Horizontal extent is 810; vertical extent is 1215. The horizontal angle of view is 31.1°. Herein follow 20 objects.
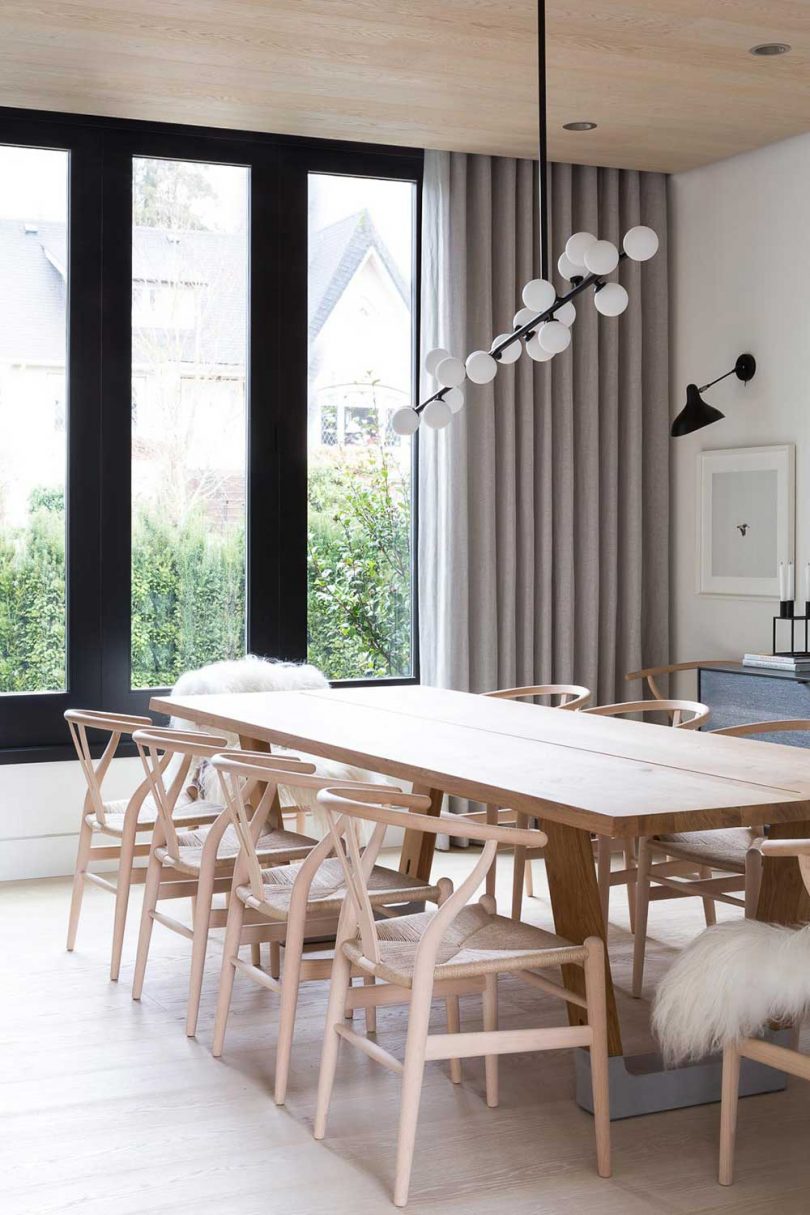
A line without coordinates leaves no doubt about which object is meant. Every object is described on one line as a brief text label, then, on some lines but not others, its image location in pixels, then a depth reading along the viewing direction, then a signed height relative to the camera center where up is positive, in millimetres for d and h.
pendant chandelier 3475 +583
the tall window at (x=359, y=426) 5789 +470
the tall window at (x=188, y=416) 5484 +484
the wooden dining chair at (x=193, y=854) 3445 -787
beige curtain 5789 +326
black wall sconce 5590 +502
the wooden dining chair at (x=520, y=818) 4262 -890
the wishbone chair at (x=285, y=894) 2969 -766
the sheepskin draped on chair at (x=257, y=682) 4820 -473
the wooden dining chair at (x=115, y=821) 3951 -796
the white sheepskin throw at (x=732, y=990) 2531 -781
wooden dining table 2707 -481
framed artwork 5566 +100
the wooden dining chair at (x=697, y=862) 3666 -811
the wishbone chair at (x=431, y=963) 2566 -774
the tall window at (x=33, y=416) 5297 +463
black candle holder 5168 -293
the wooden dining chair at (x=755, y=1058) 2436 -887
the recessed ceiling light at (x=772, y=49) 4410 +1506
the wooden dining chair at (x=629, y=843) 4043 -846
